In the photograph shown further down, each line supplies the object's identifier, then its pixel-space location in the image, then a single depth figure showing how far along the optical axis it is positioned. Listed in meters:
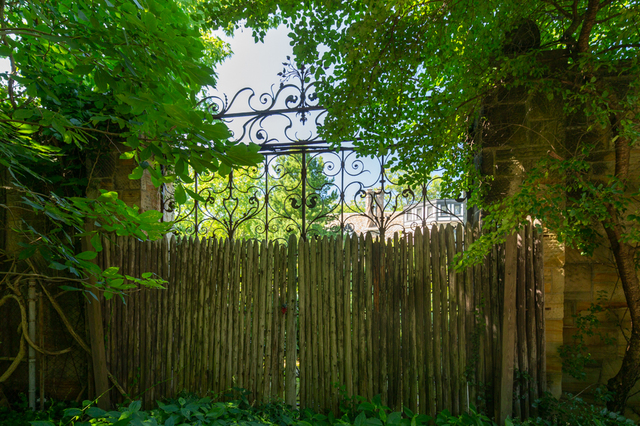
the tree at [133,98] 1.23
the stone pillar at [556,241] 2.94
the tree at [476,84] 2.51
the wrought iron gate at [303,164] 3.84
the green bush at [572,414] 2.55
